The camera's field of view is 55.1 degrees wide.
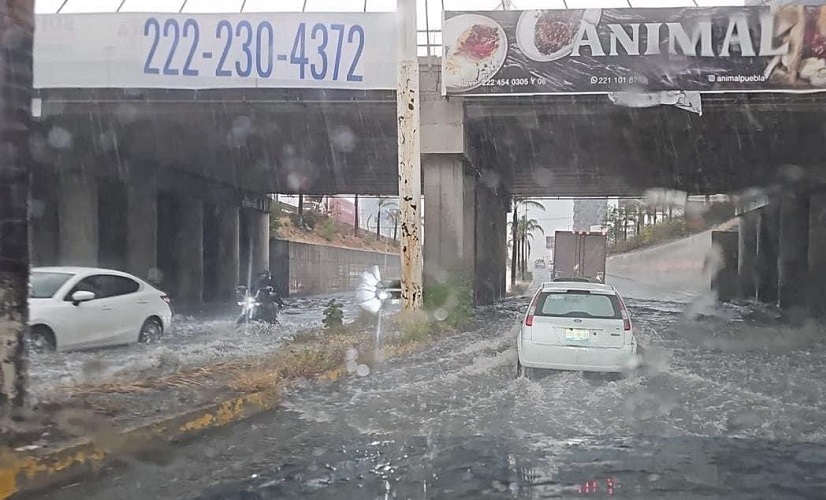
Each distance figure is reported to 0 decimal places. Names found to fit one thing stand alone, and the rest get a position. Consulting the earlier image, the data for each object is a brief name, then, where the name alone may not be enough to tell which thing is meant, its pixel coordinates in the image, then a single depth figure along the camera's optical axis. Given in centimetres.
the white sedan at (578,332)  1094
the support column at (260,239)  3912
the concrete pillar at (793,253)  3191
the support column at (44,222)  2406
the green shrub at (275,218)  4791
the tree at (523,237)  8175
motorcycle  1889
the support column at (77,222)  2427
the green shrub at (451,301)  1872
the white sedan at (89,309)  1174
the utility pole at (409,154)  1552
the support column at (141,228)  2711
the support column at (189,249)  3145
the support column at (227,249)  3512
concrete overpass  1941
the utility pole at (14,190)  664
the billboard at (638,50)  1714
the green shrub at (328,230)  6475
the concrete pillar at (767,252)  3678
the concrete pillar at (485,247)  2912
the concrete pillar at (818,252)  2838
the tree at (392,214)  9191
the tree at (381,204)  7399
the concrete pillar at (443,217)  2055
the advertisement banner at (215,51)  1788
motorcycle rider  1911
